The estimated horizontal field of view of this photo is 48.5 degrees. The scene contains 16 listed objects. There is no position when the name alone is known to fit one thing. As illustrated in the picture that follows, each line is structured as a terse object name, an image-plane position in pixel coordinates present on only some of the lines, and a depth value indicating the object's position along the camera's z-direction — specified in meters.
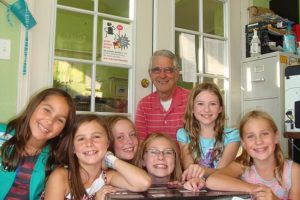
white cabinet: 2.22
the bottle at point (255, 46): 2.39
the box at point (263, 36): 2.39
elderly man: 1.80
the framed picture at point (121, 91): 2.04
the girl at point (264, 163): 1.28
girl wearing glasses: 1.35
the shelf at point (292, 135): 2.00
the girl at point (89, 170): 1.12
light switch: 1.65
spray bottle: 2.41
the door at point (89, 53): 1.78
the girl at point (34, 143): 1.21
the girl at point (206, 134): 1.45
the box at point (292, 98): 2.05
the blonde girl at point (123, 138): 1.44
